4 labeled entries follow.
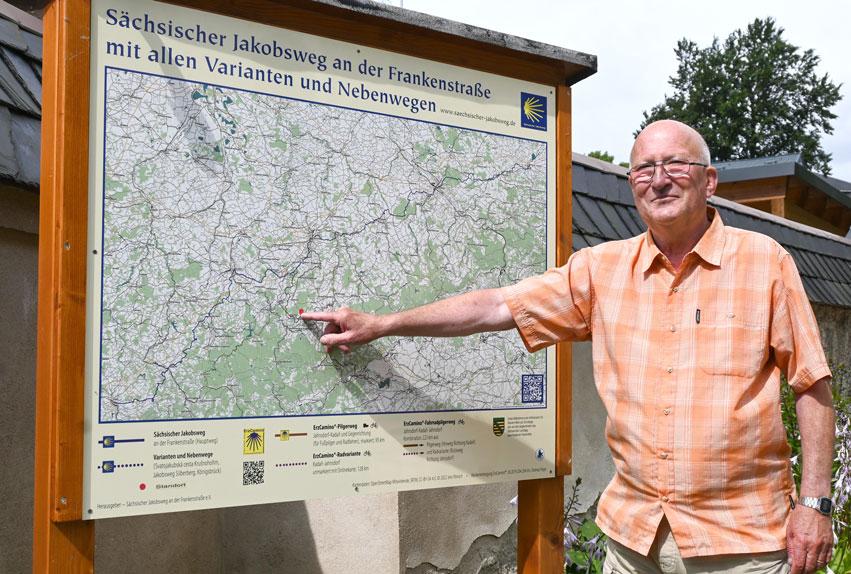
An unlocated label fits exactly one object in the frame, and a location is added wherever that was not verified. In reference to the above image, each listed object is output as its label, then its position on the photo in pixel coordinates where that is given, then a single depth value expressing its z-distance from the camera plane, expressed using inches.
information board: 87.1
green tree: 1772.9
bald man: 92.0
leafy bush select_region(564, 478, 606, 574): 150.3
